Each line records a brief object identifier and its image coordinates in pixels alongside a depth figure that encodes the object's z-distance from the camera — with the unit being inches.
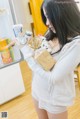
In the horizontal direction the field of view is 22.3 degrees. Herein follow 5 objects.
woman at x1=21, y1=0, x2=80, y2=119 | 39.4
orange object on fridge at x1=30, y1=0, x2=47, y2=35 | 138.1
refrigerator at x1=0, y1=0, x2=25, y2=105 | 93.7
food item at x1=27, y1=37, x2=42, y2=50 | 45.9
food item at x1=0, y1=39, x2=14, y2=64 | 90.4
